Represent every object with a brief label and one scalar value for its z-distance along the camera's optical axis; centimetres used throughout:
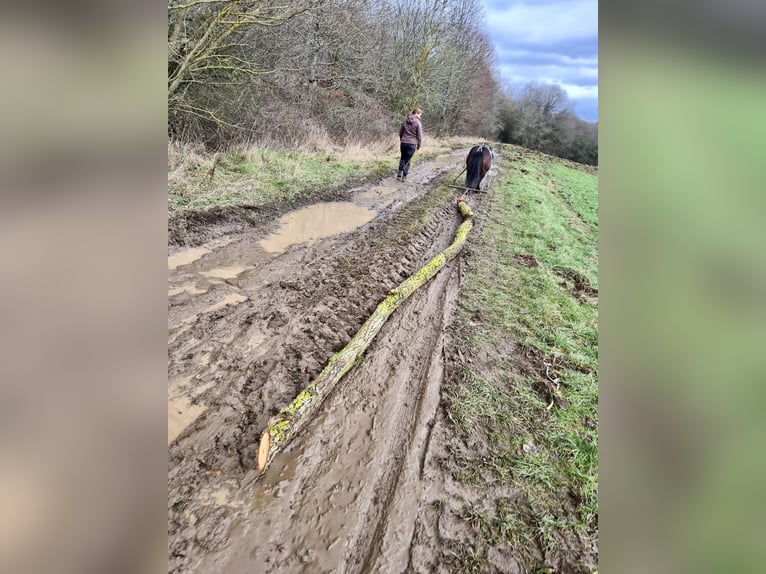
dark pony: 767
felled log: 198
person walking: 770
